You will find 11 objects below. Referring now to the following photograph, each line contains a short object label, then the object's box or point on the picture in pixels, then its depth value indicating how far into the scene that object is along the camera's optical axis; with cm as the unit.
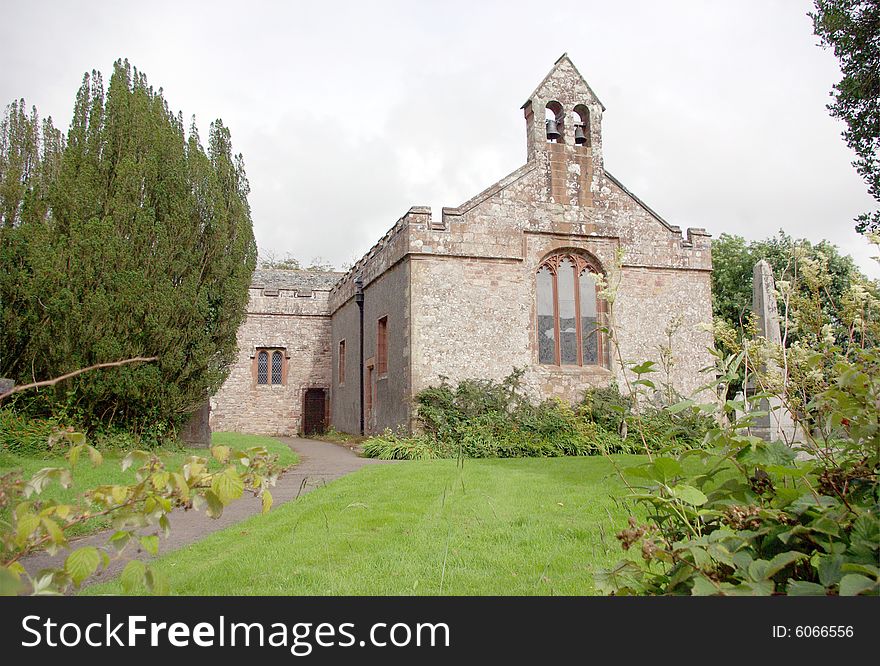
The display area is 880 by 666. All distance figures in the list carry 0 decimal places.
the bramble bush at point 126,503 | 166
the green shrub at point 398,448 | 1378
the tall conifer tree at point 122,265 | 1098
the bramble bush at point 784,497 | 178
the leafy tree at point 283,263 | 4808
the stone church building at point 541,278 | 1535
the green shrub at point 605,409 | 1466
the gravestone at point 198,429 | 1346
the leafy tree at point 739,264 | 2494
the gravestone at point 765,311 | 1014
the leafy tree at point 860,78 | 658
